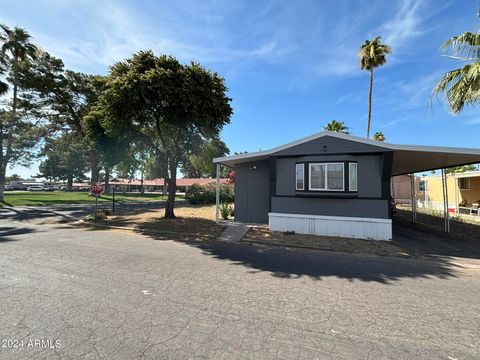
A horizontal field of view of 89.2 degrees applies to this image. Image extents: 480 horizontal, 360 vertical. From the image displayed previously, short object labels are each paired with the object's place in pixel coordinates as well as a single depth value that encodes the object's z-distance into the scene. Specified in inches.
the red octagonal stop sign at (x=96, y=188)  527.1
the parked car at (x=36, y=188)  2346.9
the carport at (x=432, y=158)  339.0
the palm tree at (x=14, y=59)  902.4
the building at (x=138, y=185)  2951.8
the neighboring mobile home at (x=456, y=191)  794.8
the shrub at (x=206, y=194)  1007.0
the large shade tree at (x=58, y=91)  914.7
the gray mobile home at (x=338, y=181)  370.3
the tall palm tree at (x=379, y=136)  1235.9
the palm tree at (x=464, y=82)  315.6
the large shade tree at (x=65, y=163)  1332.4
